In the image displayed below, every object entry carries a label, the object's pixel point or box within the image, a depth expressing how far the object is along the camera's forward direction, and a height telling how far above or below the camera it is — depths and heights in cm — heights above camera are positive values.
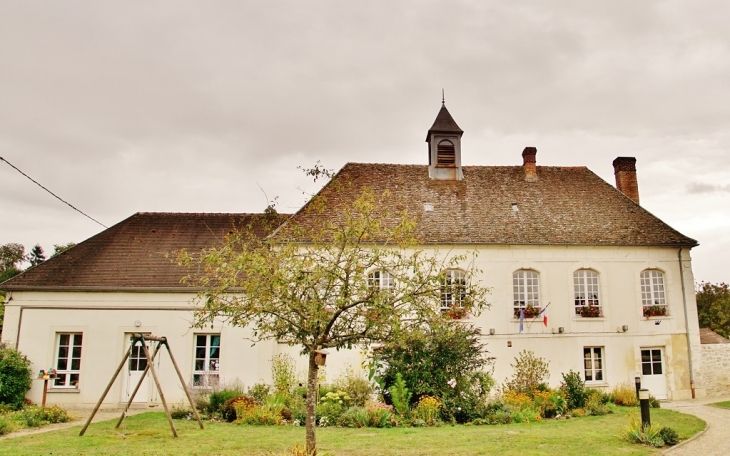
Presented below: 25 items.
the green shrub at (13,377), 1577 -156
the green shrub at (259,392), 1509 -188
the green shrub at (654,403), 1556 -213
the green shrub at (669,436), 1009 -200
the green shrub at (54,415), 1323 -223
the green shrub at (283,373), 1620 -142
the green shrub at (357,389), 1456 -169
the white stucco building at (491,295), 1739 +119
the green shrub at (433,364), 1355 -93
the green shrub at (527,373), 1666 -140
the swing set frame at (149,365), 1102 -83
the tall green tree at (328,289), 813 +59
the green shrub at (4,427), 1145 -220
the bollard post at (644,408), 1025 -149
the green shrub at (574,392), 1468 -172
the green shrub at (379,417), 1234 -205
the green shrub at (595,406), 1404 -203
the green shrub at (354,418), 1236 -211
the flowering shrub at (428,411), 1262 -195
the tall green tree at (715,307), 2577 +116
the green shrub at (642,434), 1001 -198
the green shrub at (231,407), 1339 -201
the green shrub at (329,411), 1275 -202
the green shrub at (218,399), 1395 -188
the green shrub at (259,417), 1263 -213
